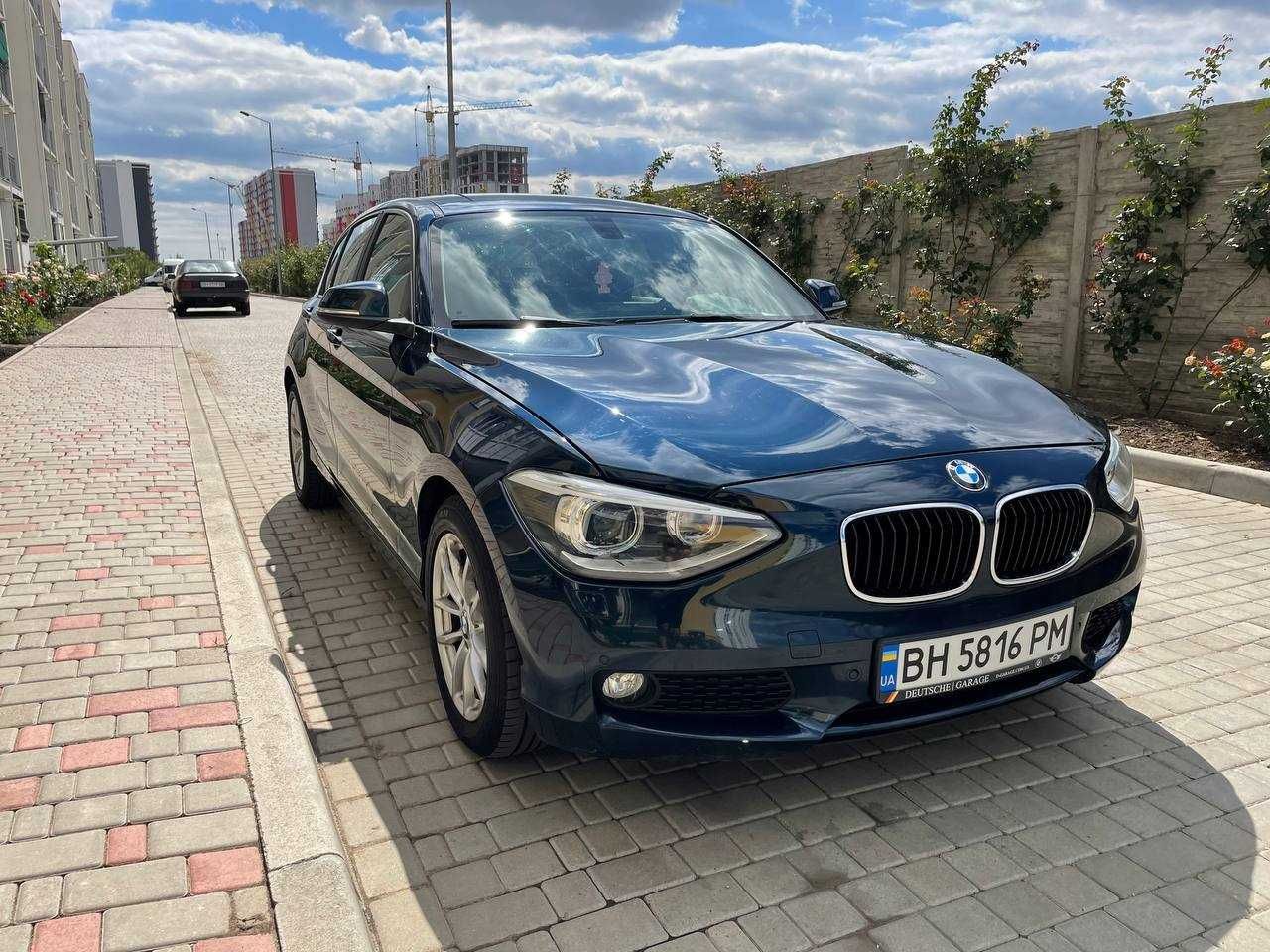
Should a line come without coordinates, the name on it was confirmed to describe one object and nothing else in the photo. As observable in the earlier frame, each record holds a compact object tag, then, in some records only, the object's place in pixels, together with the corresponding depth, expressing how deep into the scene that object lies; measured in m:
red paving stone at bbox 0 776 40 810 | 2.62
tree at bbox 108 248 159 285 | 85.91
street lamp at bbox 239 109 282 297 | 51.84
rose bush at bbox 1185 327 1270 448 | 6.52
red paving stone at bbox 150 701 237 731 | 3.06
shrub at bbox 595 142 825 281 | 12.16
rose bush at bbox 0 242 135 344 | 16.25
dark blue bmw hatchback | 2.33
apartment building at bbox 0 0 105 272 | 38.00
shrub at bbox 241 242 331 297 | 47.50
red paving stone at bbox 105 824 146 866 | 2.40
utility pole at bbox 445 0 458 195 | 25.09
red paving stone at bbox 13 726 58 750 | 2.94
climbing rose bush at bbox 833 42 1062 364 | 8.86
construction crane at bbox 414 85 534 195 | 36.13
